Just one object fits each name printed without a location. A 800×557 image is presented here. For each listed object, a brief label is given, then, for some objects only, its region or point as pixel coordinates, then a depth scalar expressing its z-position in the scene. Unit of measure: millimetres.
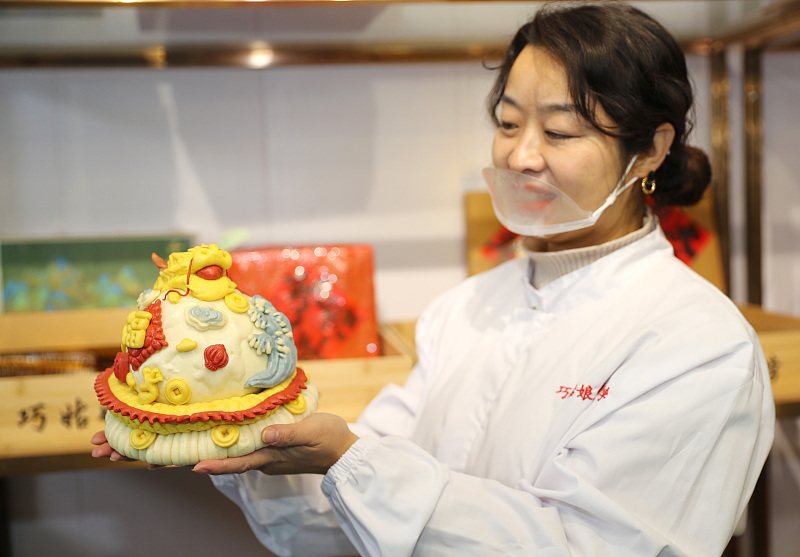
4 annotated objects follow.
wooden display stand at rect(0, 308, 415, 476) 1271
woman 812
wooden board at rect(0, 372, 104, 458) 1269
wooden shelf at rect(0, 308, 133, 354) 1596
